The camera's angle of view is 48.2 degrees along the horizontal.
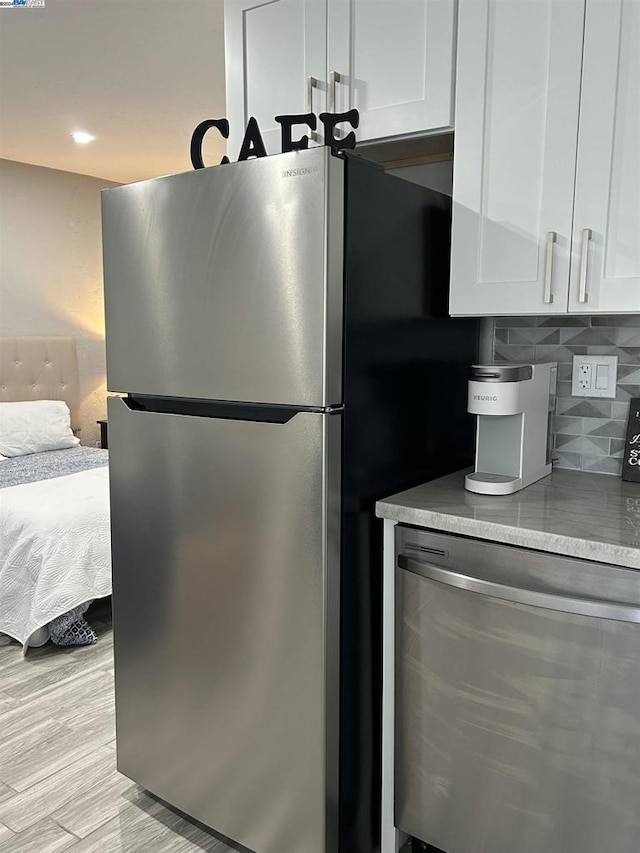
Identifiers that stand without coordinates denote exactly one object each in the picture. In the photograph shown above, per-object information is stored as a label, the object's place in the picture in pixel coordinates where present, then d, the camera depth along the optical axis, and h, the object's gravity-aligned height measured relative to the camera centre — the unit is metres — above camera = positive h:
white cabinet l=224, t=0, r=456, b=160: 1.81 +0.74
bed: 3.06 -0.95
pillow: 4.51 -0.60
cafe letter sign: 1.72 +0.49
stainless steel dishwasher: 1.42 -0.77
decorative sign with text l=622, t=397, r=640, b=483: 1.94 -0.30
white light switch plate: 1.99 -0.11
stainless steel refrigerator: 1.59 -0.29
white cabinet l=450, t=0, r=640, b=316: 1.58 +0.41
